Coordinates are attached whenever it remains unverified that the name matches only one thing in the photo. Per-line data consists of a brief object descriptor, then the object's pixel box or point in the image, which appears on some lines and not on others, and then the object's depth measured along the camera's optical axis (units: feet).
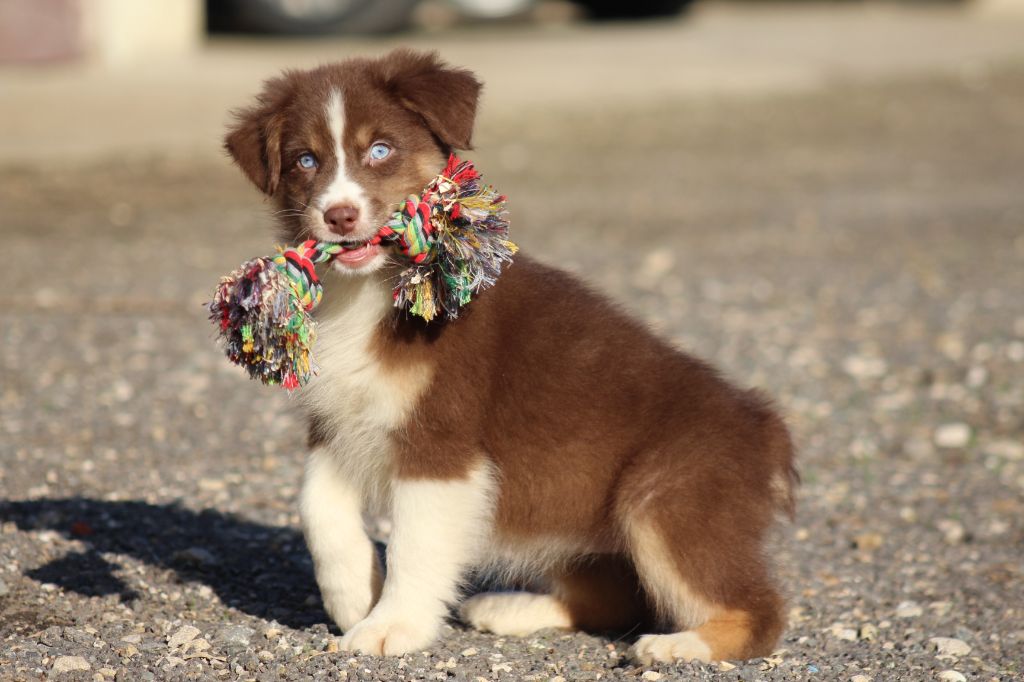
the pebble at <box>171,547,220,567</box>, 33.27
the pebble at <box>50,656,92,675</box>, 26.61
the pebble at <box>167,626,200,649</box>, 28.30
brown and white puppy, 27.68
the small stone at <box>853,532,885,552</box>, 37.24
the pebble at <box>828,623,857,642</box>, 30.91
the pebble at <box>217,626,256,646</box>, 28.60
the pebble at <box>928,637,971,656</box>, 29.89
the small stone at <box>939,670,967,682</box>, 28.24
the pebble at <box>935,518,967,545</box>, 37.83
